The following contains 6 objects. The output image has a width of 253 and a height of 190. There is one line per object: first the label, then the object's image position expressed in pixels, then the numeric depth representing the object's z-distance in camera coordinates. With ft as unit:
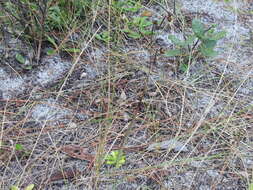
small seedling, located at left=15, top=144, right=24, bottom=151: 4.16
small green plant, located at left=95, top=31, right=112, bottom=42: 5.77
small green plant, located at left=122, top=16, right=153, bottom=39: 6.00
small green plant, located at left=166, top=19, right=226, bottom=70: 5.09
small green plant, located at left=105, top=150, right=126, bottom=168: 4.03
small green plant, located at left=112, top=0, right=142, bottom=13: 6.15
